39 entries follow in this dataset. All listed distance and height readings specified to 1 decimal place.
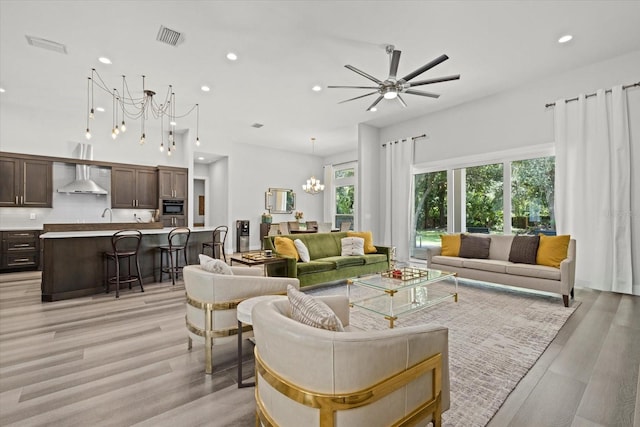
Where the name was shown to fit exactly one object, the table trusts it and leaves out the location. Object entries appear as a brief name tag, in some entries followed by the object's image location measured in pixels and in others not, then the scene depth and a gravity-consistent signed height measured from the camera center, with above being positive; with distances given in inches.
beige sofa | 150.2 -32.6
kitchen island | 162.2 -29.6
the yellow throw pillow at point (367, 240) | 222.7 -20.9
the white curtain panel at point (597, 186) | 170.7 +17.4
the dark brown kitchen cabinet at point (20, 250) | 231.8 -31.1
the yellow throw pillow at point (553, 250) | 162.7 -20.5
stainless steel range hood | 257.0 +29.2
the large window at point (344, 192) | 415.5 +31.9
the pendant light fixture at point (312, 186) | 373.7 +35.0
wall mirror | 387.9 +17.7
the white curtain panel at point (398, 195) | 281.3 +18.2
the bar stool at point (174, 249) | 203.3 -25.9
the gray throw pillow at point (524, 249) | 173.0 -21.4
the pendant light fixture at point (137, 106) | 206.8 +89.8
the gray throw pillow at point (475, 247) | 195.3 -22.4
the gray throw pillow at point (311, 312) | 51.4 -18.5
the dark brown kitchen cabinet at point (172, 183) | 300.8 +31.7
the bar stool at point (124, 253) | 175.9 -25.2
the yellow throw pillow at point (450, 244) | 207.5 -22.2
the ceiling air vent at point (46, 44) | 151.7 +89.9
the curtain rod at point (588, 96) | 169.2 +74.8
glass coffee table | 123.8 -40.1
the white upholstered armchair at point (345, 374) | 43.4 -26.1
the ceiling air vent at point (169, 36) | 144.5 +90.2
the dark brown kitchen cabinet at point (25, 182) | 239.6 +25.2
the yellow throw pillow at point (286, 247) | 180.4 -21.7
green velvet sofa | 174.6 -32.0
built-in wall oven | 302.7 +6.0
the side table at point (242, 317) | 79.9 -28.8
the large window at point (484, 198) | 232.4 +13.4
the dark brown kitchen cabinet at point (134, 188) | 282.8 +24.9
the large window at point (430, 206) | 267.4 +7.2
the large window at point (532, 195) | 206.8 +14.0
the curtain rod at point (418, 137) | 271.3 +72.5
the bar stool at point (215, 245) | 236.7 -26.1
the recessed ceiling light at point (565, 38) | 152.0 +92.9
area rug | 76.8 -47.8
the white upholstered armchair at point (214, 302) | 90.7 -28.0
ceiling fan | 136.3 +68.0
